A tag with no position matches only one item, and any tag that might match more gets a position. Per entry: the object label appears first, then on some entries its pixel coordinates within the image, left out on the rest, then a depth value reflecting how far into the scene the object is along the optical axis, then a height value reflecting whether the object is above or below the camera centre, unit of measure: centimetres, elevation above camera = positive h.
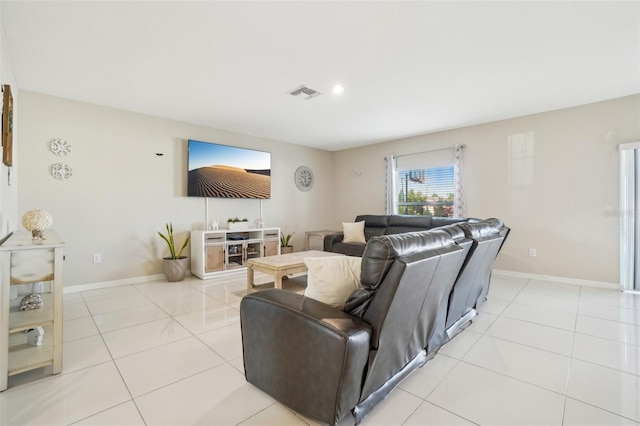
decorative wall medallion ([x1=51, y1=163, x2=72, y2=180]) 365 +52
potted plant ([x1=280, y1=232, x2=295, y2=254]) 589 -61
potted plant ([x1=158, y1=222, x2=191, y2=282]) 427 -72
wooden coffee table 329 -60
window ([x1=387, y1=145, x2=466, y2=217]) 516 +62
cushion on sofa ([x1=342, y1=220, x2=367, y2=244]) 537 -33
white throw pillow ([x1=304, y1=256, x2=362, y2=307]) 167 -37
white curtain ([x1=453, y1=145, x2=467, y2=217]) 508 +55
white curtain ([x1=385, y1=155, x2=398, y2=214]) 601 +61
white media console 449 -56
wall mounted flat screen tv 476 +75
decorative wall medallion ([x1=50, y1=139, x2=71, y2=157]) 365 +82
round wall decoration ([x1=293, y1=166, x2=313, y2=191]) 643 +82
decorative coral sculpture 203 -7
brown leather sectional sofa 136 -59
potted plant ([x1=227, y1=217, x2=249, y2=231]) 508 -16
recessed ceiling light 334 +147
